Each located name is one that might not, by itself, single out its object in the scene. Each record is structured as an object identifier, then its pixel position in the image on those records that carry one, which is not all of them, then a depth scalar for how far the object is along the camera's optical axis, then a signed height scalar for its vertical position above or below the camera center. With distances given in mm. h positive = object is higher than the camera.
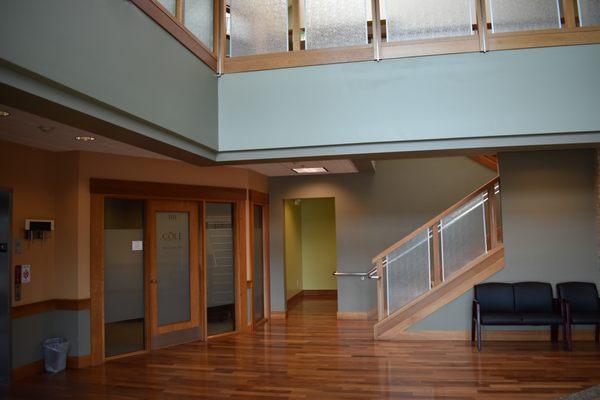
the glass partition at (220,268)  7562 -443
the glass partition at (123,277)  6355 -457
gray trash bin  5746 -1341
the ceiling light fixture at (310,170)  8039 +1207
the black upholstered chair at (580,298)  6266 -914
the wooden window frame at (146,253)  6129 +198
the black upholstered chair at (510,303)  6227 -973
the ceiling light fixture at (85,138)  5172 +1197
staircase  6793 -361
